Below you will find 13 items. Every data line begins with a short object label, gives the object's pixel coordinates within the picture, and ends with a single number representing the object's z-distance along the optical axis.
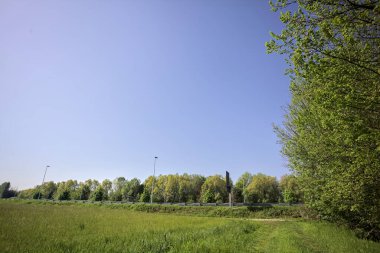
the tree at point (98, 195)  95.66
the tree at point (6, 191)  134.29
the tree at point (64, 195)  102.29
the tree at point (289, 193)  74.22
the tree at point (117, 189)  108.75
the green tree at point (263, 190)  86.94
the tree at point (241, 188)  88.30
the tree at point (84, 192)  108.69
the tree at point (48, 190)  127.11
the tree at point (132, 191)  102.56
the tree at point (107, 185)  123.25
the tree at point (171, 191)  97.38
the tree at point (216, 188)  85.56
